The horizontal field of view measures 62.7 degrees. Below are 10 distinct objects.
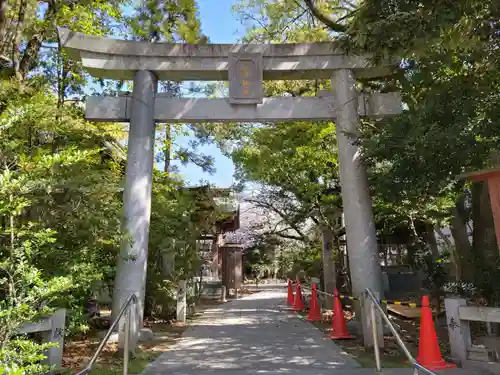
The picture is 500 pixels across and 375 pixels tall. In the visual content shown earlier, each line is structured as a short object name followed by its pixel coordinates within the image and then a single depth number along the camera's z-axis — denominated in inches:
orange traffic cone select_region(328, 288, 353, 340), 323.3
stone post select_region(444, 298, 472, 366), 224.2
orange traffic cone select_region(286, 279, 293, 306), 627.1
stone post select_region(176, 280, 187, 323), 433.9
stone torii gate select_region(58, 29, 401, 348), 324.5
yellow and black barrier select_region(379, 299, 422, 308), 242.4
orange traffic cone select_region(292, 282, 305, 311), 552.0
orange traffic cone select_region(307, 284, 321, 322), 442.9
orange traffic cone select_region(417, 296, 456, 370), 220.7
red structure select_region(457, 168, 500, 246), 223.0
